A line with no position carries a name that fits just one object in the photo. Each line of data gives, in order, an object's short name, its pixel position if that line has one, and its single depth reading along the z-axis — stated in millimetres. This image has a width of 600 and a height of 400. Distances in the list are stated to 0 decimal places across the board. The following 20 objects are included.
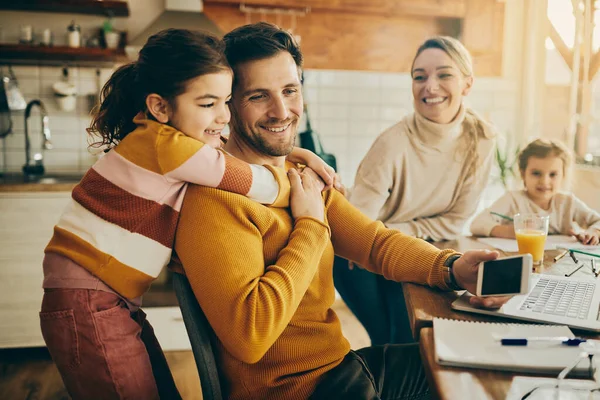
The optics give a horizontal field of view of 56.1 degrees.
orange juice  1553
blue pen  915
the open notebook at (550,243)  1762
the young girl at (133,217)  1106
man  994
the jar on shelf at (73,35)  3289
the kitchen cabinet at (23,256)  2848
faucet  3332
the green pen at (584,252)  1564
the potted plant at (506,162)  3482
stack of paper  846
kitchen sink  2939
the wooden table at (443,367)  788
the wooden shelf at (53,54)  3186
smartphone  1034
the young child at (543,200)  2051
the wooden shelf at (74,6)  3150
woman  1969
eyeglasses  750
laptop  1054
